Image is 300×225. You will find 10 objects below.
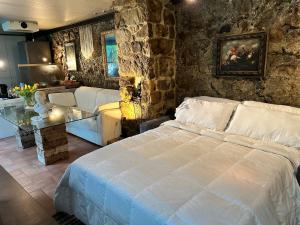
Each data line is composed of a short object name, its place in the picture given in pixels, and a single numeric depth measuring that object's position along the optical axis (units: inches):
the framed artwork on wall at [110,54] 162.1
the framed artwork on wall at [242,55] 95.5
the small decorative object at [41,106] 109.7
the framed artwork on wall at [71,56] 201.2
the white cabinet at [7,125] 157.1
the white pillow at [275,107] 84.5
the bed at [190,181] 49.5
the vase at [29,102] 128.3
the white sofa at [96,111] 134.3
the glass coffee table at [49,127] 109.0
